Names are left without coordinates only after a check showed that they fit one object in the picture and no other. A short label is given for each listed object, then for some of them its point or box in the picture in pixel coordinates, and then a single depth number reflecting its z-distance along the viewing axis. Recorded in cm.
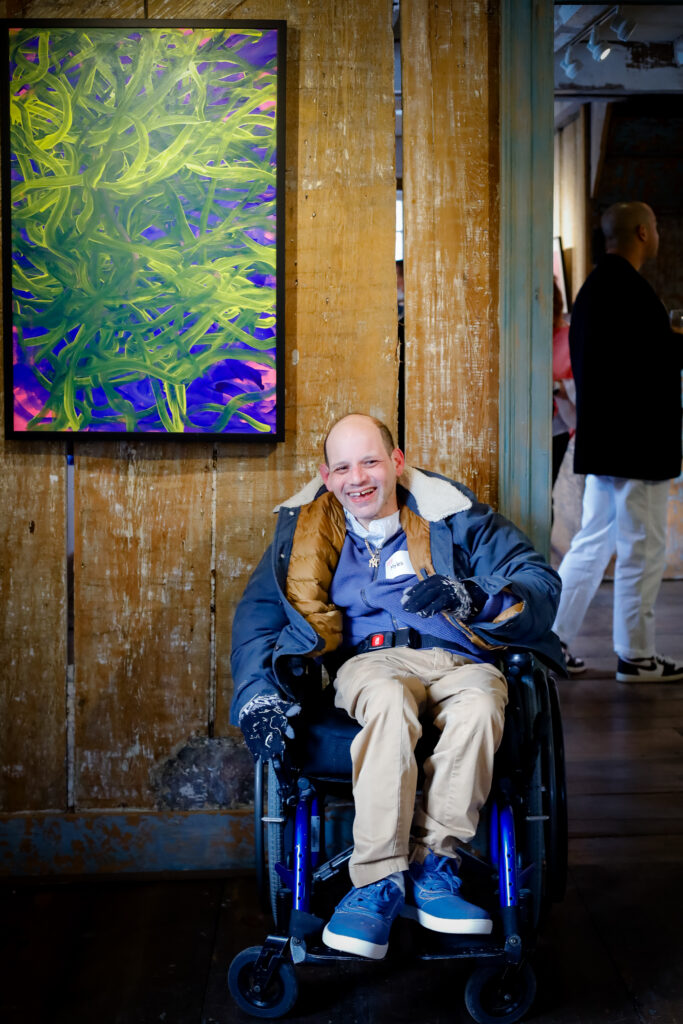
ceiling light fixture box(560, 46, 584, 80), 468
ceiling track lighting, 407
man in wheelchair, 174
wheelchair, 176
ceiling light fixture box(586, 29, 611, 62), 426
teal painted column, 226
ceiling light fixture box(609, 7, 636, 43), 410
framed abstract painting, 220
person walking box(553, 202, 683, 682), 359
